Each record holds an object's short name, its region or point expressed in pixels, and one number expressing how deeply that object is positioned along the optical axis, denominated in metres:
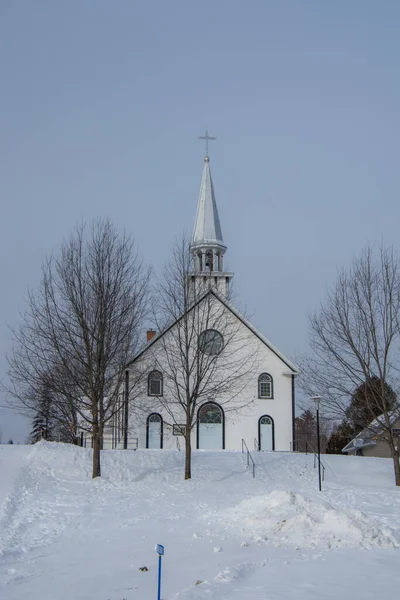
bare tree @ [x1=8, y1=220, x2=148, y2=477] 23.11
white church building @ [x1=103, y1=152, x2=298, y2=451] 31.81
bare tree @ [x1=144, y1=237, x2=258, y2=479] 25.06
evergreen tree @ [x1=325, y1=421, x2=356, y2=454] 48.34
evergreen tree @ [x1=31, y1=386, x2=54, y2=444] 24.64
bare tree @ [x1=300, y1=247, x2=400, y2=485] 24.73
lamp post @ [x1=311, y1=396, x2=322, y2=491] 21.80
